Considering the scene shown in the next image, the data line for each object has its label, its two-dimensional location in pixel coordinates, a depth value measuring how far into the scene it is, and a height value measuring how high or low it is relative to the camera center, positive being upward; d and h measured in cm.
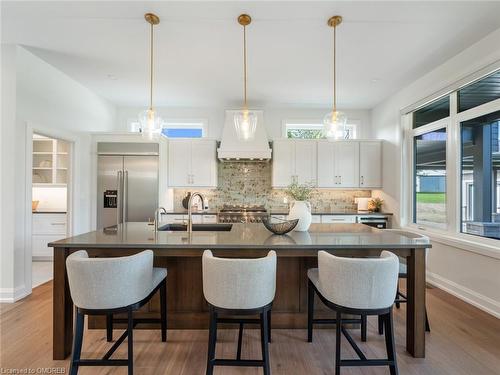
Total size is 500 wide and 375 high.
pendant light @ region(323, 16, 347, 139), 283 +71
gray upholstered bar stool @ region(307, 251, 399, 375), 168 -63
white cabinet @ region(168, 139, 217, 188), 509 +51
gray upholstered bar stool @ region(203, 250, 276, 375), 165 -63
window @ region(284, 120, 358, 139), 548 +125
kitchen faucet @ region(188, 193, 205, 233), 248 -29
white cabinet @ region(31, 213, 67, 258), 458 -72
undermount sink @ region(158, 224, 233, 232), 324 -46
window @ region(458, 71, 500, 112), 288 +113
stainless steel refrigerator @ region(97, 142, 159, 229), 448 +10
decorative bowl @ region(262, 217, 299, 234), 232 -32
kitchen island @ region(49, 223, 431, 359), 198 -54
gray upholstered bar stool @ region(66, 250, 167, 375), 166 -63
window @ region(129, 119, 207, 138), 541 +124
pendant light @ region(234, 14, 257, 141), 286 +72
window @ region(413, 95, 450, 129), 363 +114
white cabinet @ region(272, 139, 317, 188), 512 +57
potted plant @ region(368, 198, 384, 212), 507 -28
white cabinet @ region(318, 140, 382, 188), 514 +46
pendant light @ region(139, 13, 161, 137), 280 +70
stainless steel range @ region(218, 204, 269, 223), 476 -48
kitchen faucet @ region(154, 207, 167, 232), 257 -32
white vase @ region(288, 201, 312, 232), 252 -24
